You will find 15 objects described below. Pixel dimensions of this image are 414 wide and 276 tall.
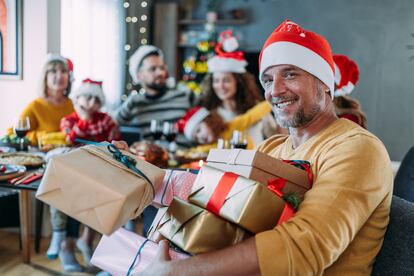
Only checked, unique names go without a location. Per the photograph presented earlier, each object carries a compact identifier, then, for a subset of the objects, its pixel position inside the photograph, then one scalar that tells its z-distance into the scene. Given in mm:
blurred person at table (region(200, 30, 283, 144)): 3359
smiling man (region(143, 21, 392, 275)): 862
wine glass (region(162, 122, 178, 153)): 2949
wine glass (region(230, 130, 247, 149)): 2529
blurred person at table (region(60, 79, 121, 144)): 2959
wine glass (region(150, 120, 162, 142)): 3016
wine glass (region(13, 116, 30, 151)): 2386
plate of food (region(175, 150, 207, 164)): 2600
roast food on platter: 2418
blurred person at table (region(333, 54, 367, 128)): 2547
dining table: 2533
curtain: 3578
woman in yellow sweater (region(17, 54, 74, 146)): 2961
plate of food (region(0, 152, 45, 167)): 2133
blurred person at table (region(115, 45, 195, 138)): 3717
